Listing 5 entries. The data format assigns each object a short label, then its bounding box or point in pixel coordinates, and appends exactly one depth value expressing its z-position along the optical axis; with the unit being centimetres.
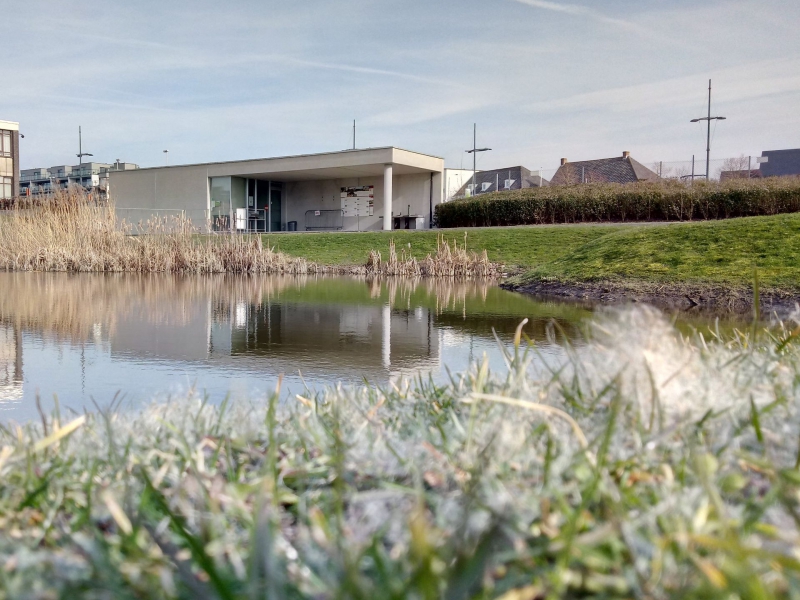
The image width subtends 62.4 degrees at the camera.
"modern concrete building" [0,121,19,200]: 3925
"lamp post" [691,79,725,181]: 3975
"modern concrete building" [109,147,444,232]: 2898
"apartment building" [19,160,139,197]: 7182
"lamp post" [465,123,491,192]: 4534
